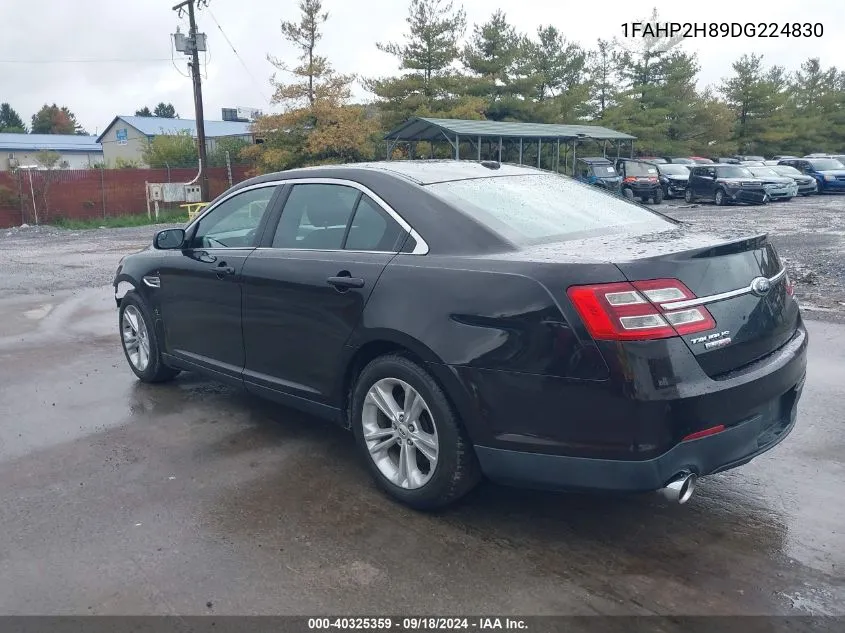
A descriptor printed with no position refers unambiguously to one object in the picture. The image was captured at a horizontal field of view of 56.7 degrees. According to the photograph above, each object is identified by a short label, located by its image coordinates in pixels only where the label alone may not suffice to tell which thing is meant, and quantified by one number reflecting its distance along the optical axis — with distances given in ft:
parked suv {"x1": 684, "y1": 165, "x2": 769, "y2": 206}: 91.25
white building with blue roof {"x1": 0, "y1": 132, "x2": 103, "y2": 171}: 216.13
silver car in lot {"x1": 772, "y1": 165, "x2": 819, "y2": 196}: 103.81
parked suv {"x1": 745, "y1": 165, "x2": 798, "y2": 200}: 92.62
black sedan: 10.19
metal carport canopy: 89.10
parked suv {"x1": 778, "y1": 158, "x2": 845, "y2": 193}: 108.17
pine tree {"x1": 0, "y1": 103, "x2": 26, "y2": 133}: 355.56
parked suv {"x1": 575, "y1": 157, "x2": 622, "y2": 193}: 97.25
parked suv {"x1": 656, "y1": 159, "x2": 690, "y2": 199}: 103.81
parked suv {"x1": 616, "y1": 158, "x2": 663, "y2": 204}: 96.73
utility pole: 95.14
